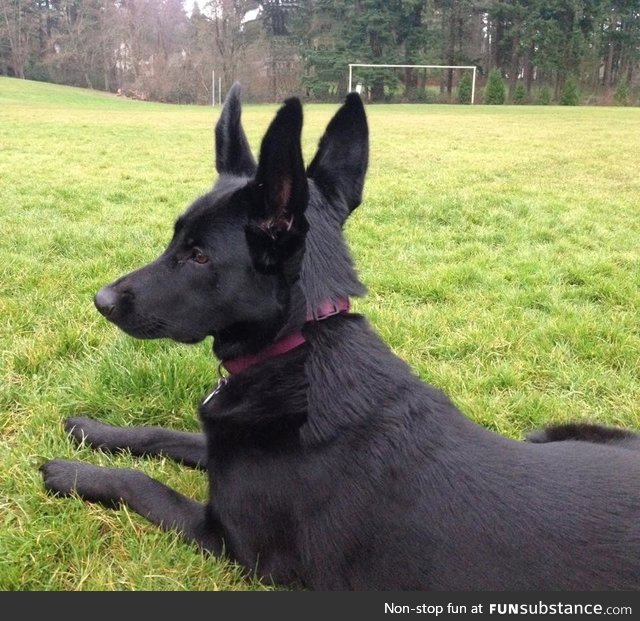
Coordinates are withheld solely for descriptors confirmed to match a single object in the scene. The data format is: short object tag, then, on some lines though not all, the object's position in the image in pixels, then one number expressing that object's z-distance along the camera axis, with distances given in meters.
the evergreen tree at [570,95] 45.19
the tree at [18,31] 56.59
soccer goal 43.62
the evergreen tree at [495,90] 45.06
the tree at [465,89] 46.16
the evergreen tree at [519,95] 46.50
